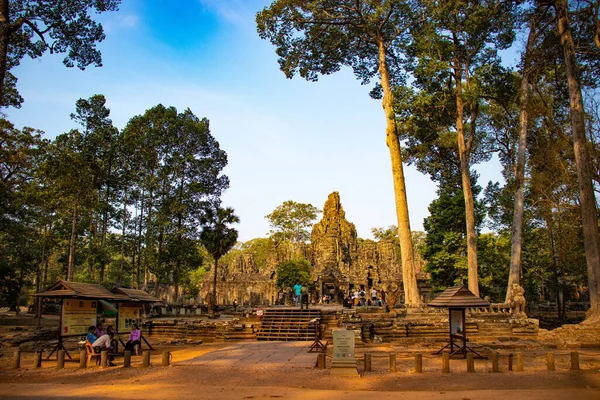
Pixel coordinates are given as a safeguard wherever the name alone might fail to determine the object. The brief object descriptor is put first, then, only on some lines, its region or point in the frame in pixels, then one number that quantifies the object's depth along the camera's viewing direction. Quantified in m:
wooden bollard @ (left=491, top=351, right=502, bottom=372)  8.72
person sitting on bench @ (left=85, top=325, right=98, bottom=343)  11.00
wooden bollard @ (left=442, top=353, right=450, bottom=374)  8.83
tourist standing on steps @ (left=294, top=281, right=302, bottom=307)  22.53
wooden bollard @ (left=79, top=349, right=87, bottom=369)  10.05
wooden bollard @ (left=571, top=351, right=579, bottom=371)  8.81
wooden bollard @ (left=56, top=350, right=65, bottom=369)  10.02
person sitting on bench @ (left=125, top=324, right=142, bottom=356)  11.59
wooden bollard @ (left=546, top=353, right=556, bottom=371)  8.84
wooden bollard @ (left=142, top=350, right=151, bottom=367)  9.86
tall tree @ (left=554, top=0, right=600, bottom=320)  15.88
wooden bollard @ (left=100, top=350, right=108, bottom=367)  10.09
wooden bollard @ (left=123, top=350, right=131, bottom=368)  9.97
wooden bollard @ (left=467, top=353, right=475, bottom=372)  8.81
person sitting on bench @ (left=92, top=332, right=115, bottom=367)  10.70
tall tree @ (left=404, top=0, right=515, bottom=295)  19.67
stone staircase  16.20
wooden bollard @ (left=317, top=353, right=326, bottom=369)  9.51
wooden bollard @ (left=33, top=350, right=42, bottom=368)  10.23
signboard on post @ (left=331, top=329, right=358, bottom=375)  8.61
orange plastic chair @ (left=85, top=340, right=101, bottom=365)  10.58
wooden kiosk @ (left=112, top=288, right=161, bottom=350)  12.74
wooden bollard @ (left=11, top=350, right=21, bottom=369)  10.16
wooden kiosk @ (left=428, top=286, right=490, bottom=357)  10.65
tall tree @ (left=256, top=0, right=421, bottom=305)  19.14
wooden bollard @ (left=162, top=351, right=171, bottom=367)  10.05
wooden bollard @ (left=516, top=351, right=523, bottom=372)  8.80
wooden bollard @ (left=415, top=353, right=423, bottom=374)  8.80
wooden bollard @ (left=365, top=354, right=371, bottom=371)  9.07
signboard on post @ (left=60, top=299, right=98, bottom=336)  11.16
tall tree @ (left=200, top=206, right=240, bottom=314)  28.53
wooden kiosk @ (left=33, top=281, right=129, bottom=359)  10.97
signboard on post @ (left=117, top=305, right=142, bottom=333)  12.76
